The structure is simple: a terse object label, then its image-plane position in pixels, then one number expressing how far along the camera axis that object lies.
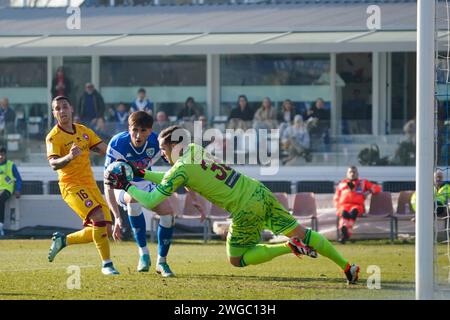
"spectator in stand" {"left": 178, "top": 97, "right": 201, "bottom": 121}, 22.95
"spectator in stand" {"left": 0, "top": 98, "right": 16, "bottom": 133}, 22.66
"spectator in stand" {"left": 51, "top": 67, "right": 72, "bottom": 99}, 24.05
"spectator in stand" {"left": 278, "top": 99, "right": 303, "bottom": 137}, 22.17
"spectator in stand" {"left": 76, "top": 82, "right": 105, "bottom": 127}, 23.05
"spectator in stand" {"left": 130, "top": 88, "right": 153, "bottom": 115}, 23.41
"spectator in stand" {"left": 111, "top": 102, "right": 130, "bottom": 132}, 22.20
